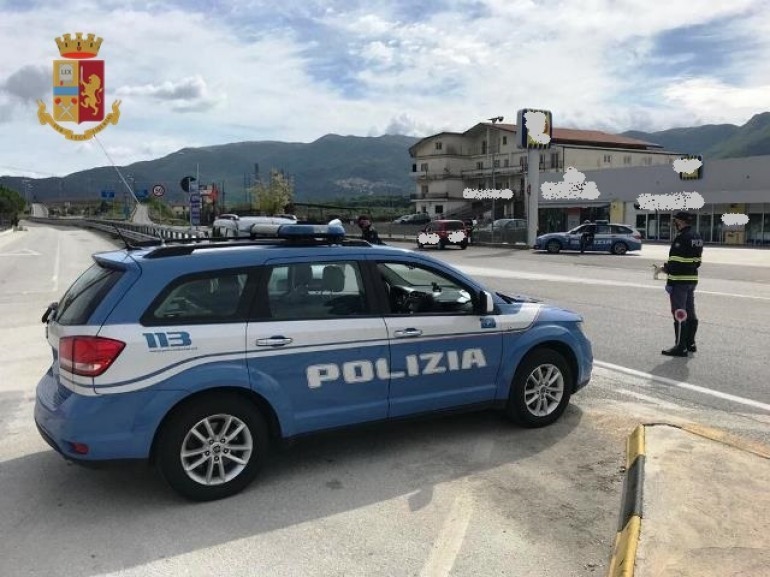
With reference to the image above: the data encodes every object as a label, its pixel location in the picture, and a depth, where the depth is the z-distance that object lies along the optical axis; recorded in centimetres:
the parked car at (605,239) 3100
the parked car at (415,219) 7381
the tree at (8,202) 9706
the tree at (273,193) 9131
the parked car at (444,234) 3719
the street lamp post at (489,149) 9602
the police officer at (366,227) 1284
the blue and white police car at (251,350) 406
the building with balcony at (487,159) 8844
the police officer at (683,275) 815
